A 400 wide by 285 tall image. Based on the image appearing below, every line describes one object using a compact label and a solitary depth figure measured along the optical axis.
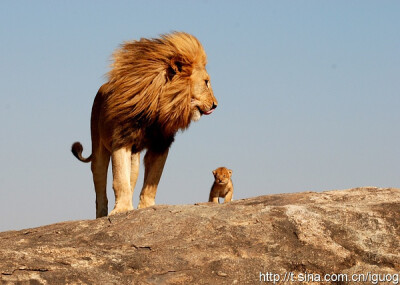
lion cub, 24.93
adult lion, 15.59
